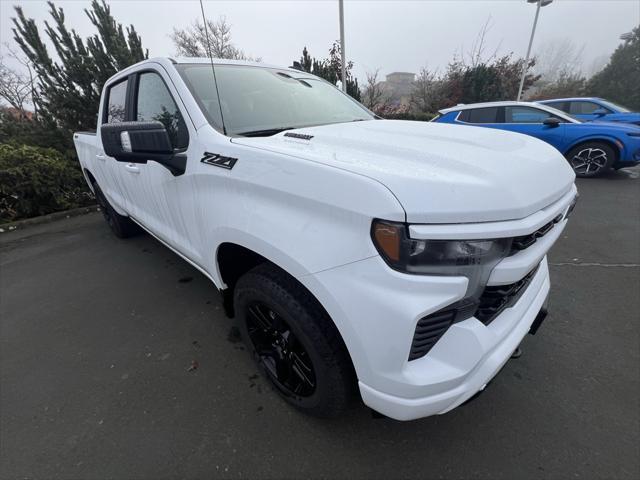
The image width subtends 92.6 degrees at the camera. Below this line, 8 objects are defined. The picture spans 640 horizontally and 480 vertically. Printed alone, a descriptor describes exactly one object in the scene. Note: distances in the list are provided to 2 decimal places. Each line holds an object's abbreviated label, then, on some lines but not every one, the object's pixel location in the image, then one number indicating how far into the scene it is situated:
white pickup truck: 1.01
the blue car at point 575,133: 5.91
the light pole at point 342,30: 9.58
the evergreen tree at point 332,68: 11.38
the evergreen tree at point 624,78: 18.56
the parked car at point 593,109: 8.16
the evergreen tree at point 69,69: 6.61
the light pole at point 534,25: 13.02
